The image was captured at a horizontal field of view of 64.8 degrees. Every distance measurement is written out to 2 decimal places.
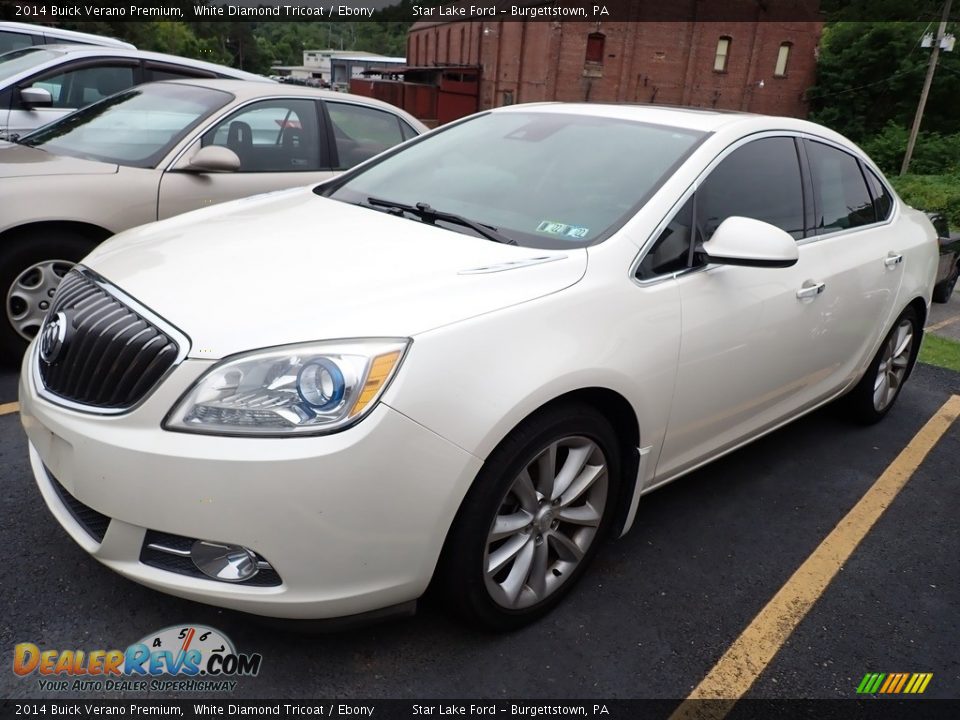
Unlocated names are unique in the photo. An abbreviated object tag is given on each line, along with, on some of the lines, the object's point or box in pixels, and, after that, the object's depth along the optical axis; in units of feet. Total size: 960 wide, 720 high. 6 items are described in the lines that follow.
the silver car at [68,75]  19.31
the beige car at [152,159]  12.73
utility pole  94.05
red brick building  126.11
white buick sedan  6.07
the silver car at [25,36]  25.91
